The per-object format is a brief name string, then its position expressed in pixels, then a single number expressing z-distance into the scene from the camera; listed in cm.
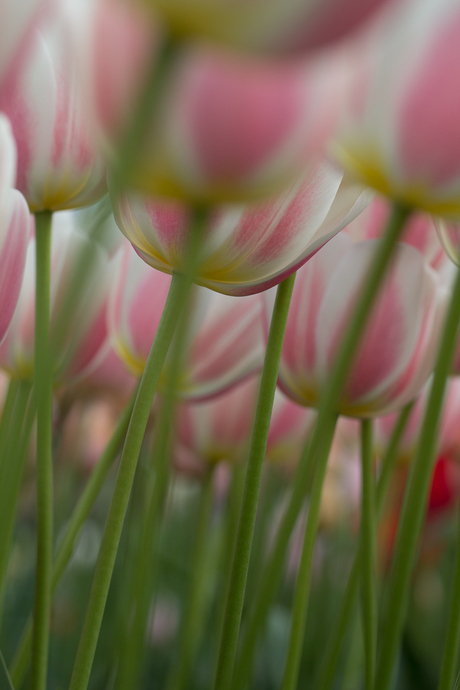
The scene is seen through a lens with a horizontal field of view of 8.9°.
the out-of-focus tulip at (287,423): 130
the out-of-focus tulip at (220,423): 133
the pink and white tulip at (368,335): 117
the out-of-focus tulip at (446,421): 132
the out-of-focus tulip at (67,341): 117
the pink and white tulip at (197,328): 121
